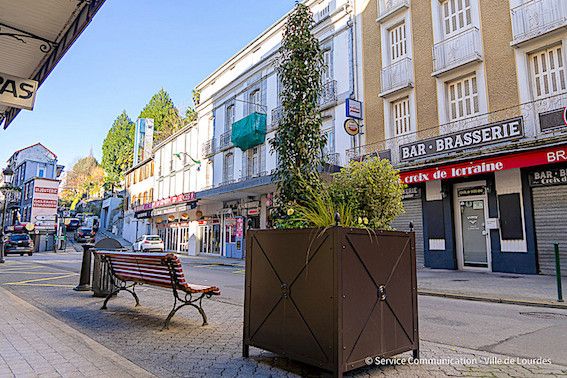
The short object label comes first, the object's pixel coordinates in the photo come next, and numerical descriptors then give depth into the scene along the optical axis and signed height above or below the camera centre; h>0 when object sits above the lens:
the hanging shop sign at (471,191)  14.28 +1.57
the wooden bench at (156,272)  5.39 -0.47
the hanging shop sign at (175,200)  29.17 +2.99
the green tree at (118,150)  62.25 +13.68
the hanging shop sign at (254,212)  24.77 +1.58
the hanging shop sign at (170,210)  30.58 +2.30
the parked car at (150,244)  29.52 -0.39
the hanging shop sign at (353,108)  17.80 +5.62
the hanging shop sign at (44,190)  45.78 +5.58
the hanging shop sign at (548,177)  11.99 +1.73
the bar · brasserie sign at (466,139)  12.89 +3.30
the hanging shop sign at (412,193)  16.06 +1.72
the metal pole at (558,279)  7.97 -0.88
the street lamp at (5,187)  20.30 +3.10
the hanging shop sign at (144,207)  37.41 +2.98
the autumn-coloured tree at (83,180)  74.44 +10.93
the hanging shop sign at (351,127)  17.94 +4.82
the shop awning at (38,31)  4.51 +2.52
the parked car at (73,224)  57.54 +2.17
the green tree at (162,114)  53.06 +16.78
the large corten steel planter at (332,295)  3.37 -0.53
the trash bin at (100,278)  8.20 -0.79
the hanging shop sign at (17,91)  5.63 +2.08
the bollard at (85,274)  9.12 -0.79
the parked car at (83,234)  49.19 +0.65
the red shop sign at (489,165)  11.46 +2.20
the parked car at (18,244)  29.09 -0.29
